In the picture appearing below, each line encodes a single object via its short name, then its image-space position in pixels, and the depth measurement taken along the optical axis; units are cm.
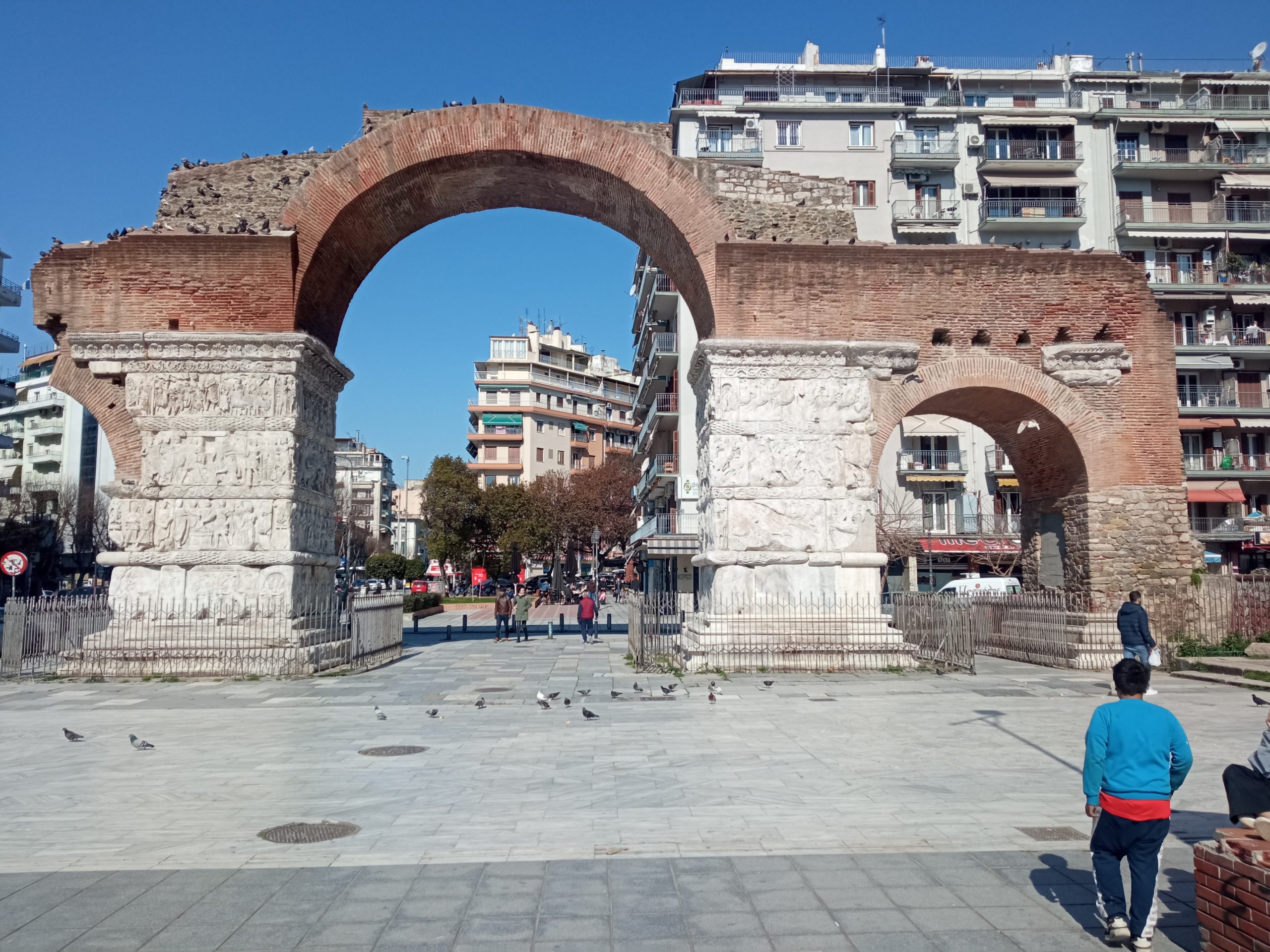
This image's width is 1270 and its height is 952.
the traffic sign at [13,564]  2028
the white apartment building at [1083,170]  3859
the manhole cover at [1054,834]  560
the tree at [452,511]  4609
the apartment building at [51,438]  6862
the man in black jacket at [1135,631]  1145
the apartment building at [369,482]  9250
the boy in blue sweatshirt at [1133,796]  407
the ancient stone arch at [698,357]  1425
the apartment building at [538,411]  7294
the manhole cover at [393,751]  830
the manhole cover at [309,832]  570
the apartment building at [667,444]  3500
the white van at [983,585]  2808
